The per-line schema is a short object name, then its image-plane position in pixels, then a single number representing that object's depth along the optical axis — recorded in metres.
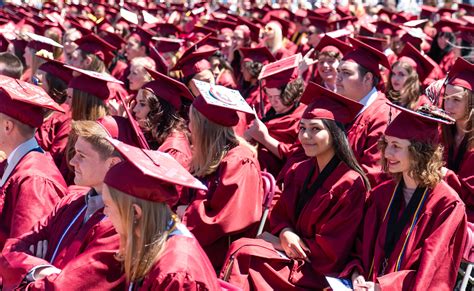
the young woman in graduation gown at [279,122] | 6.01
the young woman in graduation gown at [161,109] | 5.47
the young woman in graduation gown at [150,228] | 2.91
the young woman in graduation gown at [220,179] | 4.43
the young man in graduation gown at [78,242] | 3.10
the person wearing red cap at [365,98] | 5.50
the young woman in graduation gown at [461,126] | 4.96
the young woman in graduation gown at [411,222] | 3.80
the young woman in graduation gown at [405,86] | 6.73
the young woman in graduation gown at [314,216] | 4.25
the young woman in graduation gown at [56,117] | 5.96
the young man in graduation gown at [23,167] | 3.89
